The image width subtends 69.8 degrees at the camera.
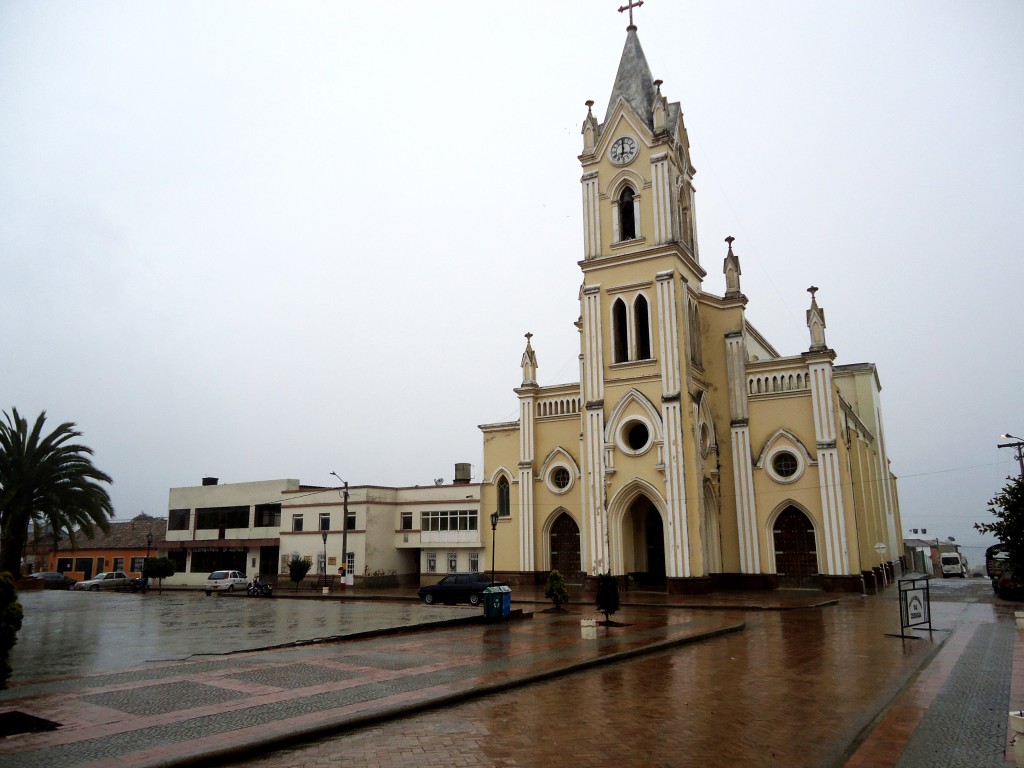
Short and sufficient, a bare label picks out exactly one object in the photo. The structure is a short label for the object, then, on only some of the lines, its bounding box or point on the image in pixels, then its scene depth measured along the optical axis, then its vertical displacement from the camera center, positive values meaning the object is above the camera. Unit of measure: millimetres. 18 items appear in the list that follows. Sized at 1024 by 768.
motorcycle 37500 -2241
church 31672 +5003
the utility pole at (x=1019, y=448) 39375 +4695
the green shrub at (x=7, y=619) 10117 -971
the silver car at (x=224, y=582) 41656 -2022
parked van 51500 -2044
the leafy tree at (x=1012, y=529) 16203 +146
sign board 16875 -1660
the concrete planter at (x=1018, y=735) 6832 -1846
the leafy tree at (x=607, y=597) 19016 -1427
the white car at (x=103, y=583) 47594 -2316
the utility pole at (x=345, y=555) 40500 -605
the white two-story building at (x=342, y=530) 44156 +913
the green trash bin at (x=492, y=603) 21000 -1712
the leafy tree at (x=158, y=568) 42906 -1264
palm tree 33469 +2729
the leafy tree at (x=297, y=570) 41906 -1408
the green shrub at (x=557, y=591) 23672 -1569
